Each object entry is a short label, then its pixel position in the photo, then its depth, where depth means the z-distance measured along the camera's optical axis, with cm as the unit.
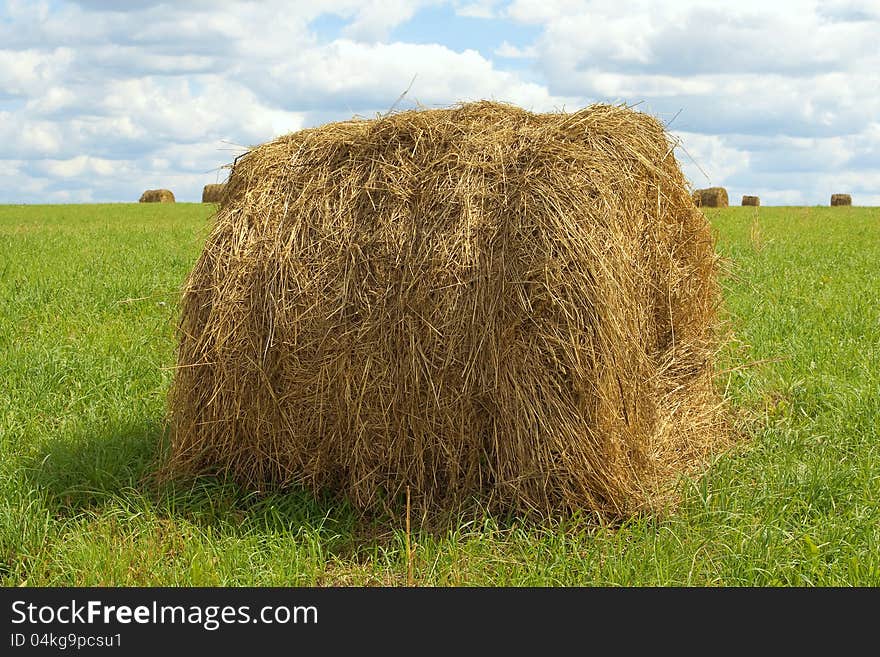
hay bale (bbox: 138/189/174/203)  3894
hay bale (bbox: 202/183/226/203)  3245
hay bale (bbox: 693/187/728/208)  3053
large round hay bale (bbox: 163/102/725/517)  434
